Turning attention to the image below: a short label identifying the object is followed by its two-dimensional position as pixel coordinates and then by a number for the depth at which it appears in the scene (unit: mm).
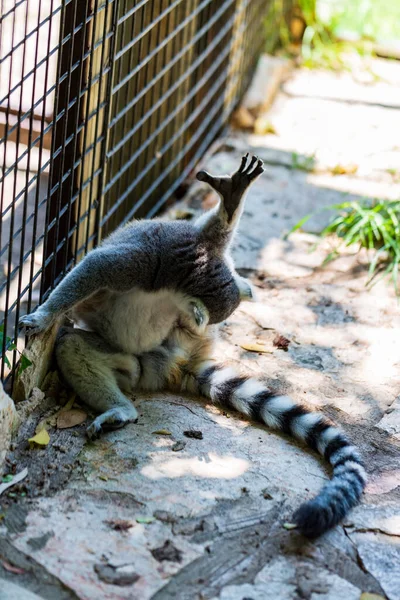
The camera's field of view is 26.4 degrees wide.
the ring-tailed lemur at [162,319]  4348
